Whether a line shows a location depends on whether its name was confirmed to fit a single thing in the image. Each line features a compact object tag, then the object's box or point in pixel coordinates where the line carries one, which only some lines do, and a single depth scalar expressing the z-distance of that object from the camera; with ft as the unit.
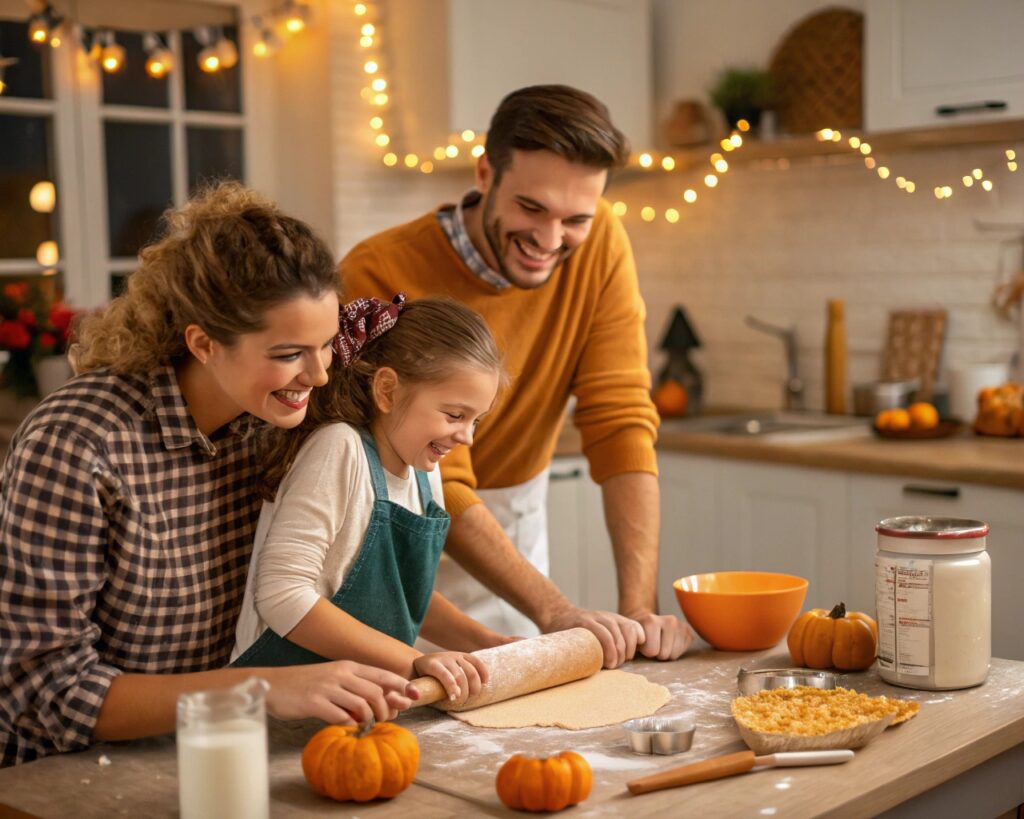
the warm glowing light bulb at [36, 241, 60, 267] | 13.21
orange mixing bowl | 6.11
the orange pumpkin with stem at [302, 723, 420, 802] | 4.31
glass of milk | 3.92
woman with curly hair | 4.76
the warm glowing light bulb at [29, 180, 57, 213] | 13.10
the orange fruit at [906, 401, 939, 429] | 12.00
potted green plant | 13.74
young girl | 5.18
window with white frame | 12.97
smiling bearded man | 6.77
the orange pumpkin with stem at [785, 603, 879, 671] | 5.75
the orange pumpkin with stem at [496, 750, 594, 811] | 4.18
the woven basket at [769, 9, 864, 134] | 13.09
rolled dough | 5.15
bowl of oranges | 11.99
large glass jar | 5.34
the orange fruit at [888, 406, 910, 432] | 11.99
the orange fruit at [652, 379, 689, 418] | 14.24
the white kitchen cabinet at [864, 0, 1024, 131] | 11.51
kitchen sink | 12.75
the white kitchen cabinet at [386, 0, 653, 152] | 13.23
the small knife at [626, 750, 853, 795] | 4.38
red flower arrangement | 11.79
